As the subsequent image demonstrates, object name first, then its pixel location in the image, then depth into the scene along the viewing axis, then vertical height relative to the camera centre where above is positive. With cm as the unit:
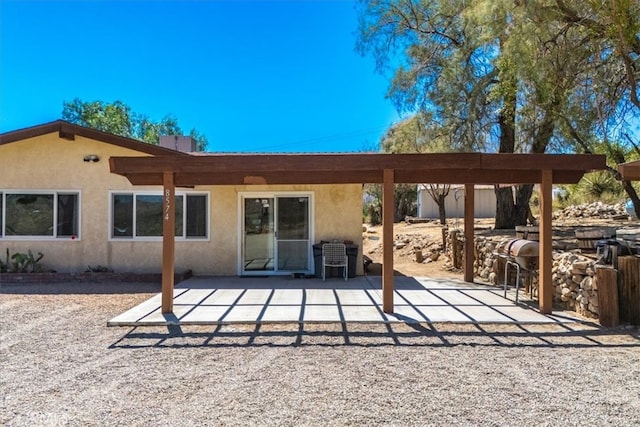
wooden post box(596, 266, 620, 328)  601 -106
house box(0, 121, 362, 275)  1064 +12
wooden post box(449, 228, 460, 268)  1308 -86
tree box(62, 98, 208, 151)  3422 +821
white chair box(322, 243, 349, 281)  1020 -85
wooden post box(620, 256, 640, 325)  602 -94
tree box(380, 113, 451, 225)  1339 +294
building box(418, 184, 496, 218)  2825 +99
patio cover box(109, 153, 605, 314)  634 +75
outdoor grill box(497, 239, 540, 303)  760 -63
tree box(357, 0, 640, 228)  855 +347
